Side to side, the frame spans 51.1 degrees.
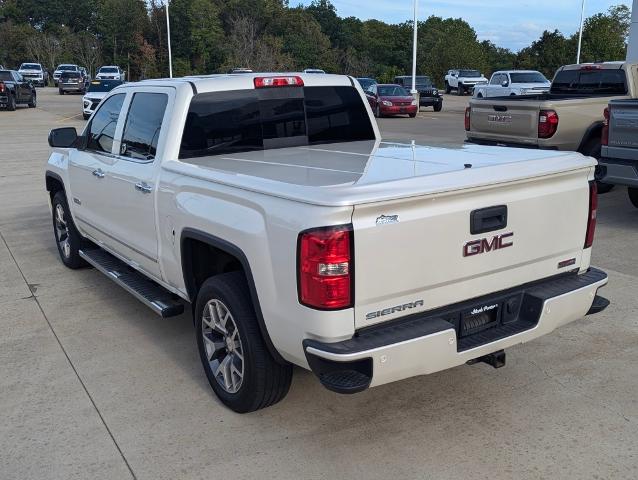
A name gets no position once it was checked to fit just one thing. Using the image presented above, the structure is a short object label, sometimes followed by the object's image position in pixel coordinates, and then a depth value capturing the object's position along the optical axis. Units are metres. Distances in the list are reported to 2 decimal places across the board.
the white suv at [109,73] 47.00
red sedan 28.44
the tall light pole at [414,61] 33.16
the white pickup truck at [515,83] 27.69
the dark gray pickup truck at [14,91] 29.86
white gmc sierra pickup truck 3.03
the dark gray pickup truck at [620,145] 7.79
